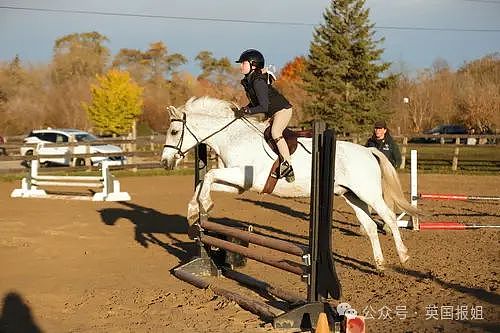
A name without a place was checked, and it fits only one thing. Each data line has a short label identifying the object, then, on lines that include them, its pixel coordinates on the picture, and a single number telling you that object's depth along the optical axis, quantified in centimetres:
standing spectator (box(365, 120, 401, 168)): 1097
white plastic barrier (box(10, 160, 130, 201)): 1625
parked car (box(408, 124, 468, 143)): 4594
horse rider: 705
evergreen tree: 4334
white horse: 745
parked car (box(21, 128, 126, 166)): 2781
